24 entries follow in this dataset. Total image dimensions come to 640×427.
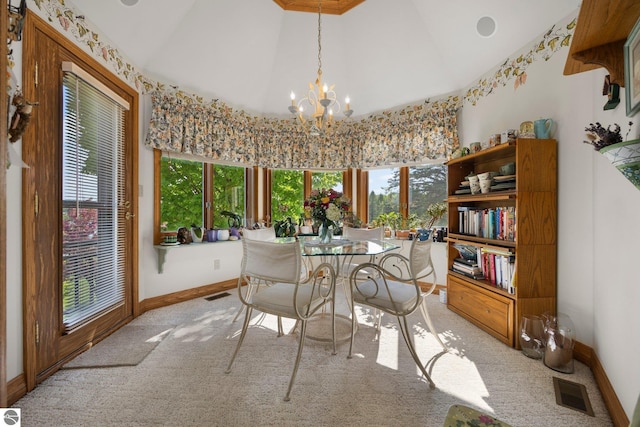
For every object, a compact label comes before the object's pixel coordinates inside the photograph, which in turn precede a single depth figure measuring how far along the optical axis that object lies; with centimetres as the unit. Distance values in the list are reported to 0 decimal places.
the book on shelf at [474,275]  262
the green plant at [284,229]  397
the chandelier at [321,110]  231
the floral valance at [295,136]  319
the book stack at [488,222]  231
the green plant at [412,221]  387
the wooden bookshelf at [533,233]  216
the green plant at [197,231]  344
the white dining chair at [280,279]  161
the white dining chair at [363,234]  304
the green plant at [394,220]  399
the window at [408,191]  378
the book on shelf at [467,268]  262
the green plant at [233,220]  384
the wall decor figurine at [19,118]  121
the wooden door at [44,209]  168
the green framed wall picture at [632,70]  101
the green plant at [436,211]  354
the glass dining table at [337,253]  203
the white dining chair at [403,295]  181
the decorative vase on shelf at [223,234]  368
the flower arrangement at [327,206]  228
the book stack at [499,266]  226
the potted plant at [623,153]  95
